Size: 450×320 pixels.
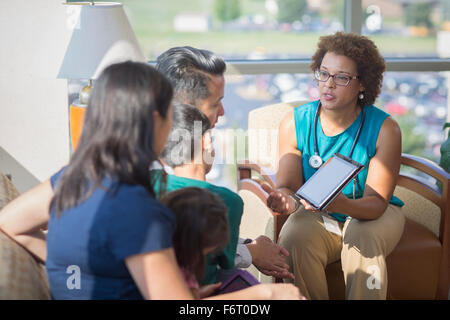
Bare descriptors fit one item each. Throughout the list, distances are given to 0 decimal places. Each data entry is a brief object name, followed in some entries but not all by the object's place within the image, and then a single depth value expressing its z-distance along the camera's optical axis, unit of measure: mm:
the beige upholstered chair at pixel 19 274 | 1679
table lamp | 3098
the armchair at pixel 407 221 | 2855
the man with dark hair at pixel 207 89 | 2277
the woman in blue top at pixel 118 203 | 1449
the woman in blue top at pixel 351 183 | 2641
